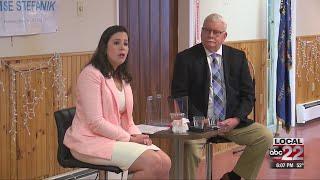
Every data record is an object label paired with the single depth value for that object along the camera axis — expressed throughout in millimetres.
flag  11767
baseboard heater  13918
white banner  7011
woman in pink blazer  5847
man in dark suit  7480
